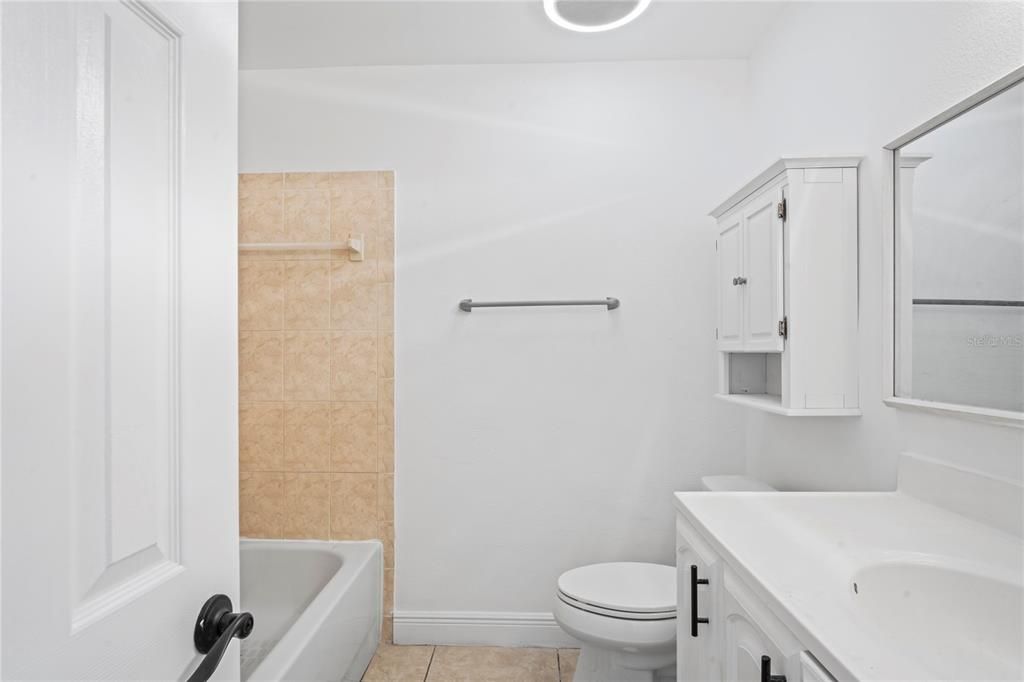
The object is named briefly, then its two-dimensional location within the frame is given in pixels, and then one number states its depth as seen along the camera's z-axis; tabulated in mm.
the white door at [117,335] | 460
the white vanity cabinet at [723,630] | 811
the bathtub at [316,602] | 1718
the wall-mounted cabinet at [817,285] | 1565
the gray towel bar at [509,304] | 2289
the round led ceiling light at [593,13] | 1854
